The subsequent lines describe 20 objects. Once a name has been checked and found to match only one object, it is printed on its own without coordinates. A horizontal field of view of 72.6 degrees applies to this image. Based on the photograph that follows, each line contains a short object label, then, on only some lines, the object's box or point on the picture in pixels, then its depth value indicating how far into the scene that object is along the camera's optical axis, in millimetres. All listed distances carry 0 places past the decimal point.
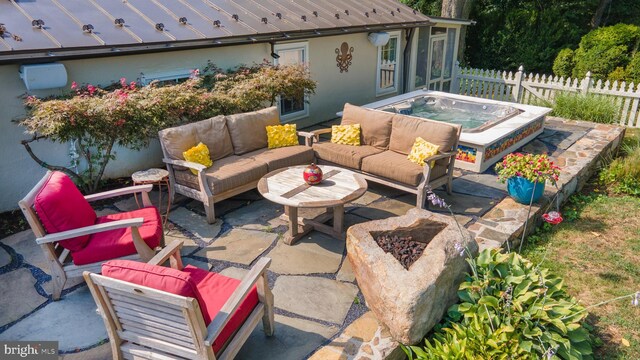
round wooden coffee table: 4883
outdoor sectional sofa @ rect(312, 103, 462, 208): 5945
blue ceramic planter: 5926
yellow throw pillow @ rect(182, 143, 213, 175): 5828
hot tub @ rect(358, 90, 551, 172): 7562
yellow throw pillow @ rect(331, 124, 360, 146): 6922
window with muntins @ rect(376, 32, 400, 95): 11766
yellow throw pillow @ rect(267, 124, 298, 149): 6824
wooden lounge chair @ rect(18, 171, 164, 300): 3809
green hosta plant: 3422
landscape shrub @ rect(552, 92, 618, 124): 10273
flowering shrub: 5273
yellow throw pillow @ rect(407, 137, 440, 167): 6008
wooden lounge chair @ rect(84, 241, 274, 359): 2697
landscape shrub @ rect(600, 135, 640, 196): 7125
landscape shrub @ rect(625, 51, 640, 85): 13434
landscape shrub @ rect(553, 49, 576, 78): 15179
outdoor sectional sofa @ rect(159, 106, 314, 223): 5688
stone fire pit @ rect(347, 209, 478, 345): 3510
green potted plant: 5801
